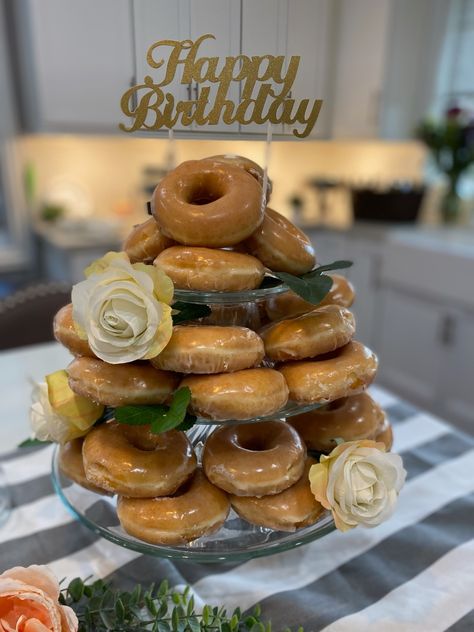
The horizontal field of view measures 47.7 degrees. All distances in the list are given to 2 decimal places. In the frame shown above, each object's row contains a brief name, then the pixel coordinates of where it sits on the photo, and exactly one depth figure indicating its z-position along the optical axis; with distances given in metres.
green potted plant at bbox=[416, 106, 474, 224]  2.24
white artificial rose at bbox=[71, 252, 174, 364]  0.48
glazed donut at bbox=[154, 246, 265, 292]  0.52
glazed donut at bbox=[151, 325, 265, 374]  0.50
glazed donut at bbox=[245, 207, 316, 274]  0.57
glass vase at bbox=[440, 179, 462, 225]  2.47
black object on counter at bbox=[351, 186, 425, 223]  2.37
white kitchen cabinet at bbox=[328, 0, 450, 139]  2.26
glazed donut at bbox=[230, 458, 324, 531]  0.54
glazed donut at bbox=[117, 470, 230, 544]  0.52
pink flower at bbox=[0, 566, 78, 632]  0.43
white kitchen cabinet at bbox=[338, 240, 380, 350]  2.32
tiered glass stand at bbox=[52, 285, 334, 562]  0.54
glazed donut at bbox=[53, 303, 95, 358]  0.55
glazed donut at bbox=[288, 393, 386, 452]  0.62
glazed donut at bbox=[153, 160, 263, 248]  0.53
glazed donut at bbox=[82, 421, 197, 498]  0.53
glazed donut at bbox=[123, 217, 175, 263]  0.59
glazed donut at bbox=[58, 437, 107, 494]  0.61
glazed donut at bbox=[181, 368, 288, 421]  0.50
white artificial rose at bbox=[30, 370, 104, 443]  0.59
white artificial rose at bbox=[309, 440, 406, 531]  0.53
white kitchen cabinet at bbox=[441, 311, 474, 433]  1.97
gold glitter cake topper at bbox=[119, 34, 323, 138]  0.52
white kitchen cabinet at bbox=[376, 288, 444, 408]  2.10
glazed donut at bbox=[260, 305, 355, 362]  0.55
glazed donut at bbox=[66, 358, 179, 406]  0.52
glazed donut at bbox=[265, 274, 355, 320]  0.62
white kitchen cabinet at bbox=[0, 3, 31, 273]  2.14
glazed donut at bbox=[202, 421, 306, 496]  0.54
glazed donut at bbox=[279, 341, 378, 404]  0.53
